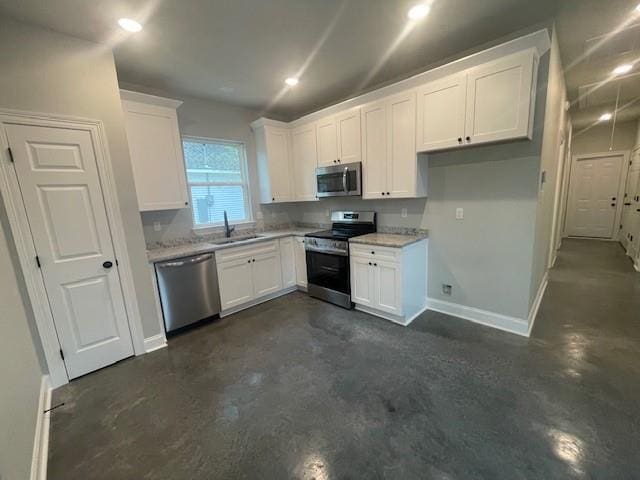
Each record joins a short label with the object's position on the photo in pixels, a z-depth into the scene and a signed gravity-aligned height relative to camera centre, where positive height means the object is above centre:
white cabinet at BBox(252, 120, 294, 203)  4.09 +0.61
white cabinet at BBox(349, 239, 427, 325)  2.97 -0.99
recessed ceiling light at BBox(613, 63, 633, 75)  3.21 +1.34
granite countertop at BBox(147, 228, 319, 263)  2.87 -0.50
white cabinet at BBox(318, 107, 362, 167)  3.41 +0.77
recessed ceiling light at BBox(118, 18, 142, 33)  2.06 +1.42
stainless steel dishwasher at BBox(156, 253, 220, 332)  2.89 -0.94
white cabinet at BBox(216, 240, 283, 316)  3.38 -0.95
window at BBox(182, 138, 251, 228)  3.70 +0.35
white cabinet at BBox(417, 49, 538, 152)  2.21 +0.75
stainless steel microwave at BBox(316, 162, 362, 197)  3.46 +0.23
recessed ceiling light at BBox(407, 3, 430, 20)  2.05 +1.40
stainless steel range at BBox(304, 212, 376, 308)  3.47 -0.77
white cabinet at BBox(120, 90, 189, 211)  2.79 +0.62
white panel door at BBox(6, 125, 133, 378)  2.10 -0.22
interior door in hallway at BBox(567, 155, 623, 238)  6.42 -0.35
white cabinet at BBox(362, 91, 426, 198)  2.93 +0.50
